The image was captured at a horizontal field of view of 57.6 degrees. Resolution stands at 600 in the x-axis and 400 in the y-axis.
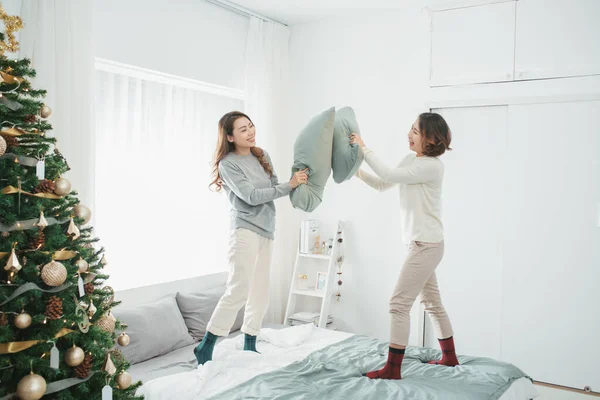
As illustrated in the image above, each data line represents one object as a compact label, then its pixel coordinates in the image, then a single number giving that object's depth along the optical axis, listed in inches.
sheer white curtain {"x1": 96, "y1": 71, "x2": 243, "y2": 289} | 131.6
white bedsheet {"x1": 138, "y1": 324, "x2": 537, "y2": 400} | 88.0
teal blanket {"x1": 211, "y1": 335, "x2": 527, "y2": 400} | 87.0
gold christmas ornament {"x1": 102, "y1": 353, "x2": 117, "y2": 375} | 59.8
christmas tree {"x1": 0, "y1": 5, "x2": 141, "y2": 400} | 53.7
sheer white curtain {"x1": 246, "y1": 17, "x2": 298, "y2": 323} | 161.8
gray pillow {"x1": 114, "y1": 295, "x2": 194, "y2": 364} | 112.7
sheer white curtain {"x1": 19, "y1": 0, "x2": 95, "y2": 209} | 101.3
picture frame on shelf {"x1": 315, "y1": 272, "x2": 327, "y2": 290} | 164.9
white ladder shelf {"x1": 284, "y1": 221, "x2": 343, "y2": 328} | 157.9
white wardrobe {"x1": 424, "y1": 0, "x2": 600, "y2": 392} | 133.2
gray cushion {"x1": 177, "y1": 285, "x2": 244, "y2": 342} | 130.6
